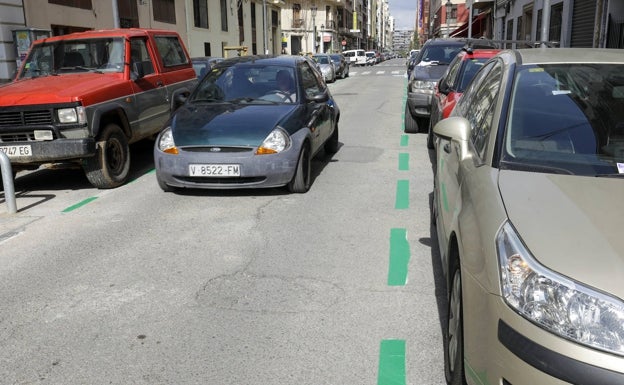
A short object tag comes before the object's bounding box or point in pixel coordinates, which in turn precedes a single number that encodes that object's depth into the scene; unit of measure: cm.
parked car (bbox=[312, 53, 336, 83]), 2895
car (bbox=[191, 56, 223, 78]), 1688
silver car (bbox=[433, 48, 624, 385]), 190
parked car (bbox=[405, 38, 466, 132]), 1077
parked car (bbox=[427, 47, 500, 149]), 773
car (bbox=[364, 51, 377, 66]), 6543
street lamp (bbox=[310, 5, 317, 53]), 7293
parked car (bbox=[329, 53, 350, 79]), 3338
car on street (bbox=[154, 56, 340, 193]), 635
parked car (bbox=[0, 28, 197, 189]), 674
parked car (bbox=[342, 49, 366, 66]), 6262
